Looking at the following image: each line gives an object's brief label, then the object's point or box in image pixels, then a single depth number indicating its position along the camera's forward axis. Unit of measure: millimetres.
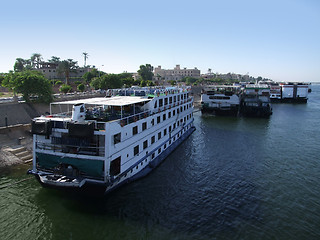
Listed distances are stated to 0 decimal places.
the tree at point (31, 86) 34750
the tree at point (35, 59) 93938
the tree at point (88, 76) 83125
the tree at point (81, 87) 57462
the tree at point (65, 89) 52125
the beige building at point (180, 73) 184175
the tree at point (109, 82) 58828
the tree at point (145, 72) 118238
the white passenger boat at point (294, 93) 101812
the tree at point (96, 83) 61375
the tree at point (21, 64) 91675
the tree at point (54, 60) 99688
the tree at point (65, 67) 77000
